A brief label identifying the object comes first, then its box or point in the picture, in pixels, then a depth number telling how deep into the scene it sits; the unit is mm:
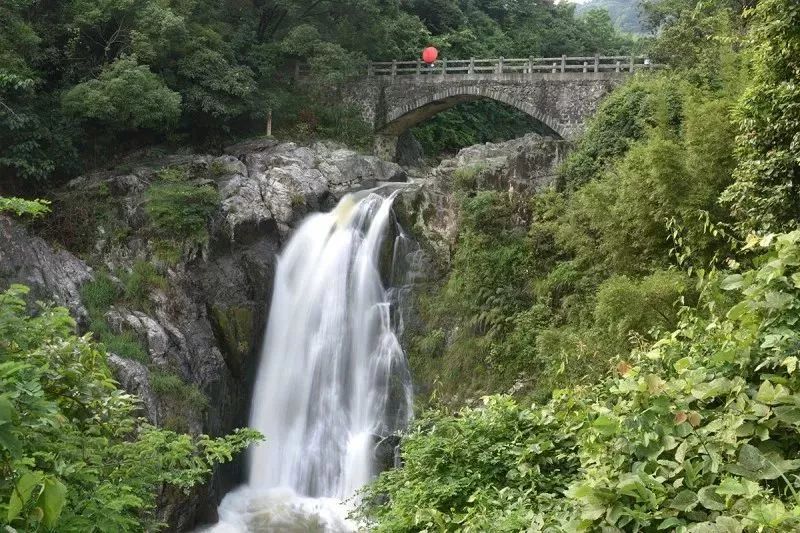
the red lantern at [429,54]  22797
